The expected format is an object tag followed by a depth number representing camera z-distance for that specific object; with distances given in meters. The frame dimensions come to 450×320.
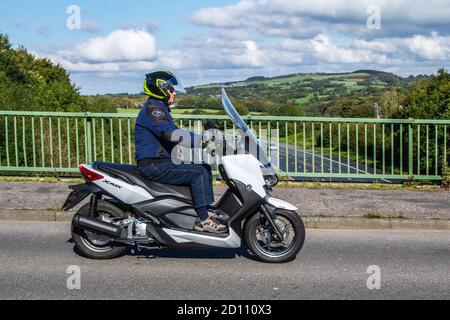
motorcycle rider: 6.86
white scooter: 6.88
